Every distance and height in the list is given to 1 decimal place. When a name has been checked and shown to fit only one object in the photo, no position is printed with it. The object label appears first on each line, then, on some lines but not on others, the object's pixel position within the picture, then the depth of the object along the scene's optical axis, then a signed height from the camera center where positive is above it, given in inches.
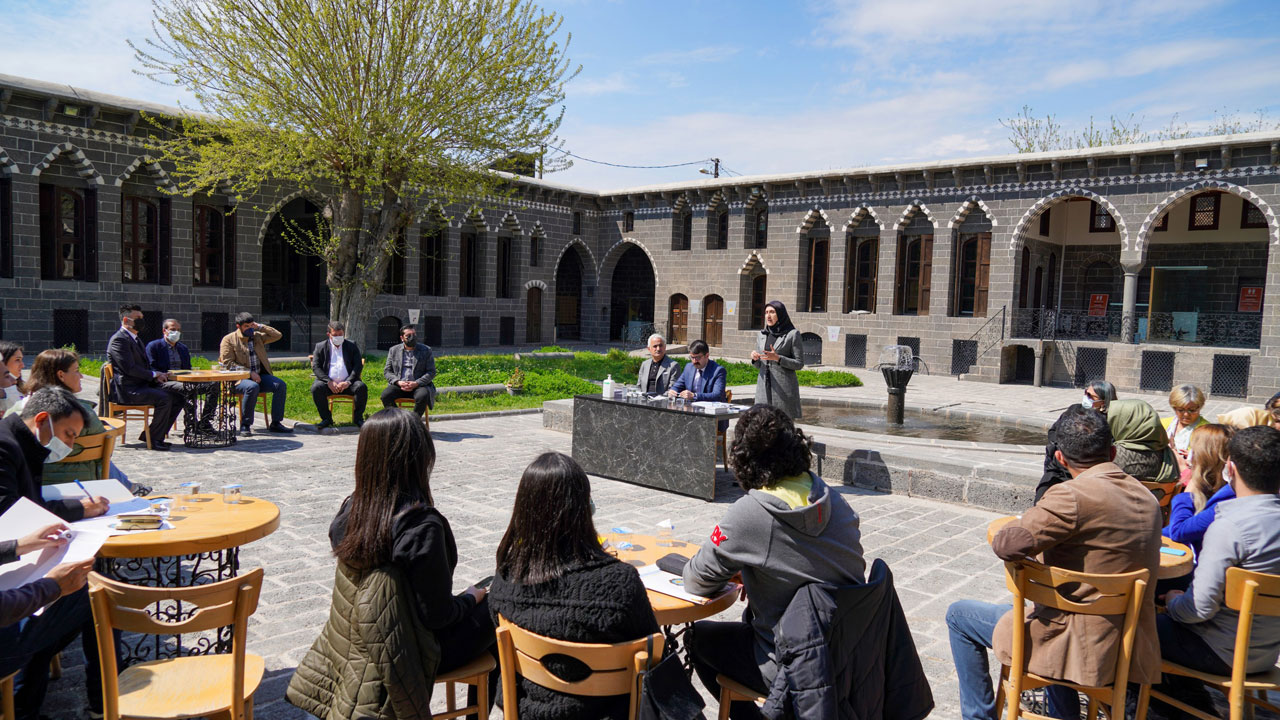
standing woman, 301.9 -17.6
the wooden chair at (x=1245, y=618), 119.6 -42.7
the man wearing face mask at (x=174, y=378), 353.7 -36.2
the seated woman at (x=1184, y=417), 226.7 -26.1
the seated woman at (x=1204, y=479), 157.5 -30.2
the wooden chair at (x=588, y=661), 98.0 -42.8
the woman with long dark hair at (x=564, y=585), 101.7 -34.8
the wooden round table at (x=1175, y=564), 135.9 -39.9
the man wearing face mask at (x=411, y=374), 403.2 -36.5
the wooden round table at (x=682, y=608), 115.9 -42.2
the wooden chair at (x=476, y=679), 120.3 -54.7
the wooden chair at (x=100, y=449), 172.6 -33.6
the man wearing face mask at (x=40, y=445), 130.9 -25.5
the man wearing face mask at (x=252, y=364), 389.4 -32.8
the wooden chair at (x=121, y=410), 339.9 -48.7
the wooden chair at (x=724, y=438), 318.7 -50.3
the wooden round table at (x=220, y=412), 352.2 -51.6
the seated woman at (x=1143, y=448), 220.1 -33.4
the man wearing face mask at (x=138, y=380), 337.4 -36.3
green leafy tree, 600.7 +151.3
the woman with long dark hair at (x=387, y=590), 108.0 -38.3
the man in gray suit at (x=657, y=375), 335.9 -27.0
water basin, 424.2 -60.7
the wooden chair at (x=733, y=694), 117.8 -55.1
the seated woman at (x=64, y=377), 177.0 -21.8
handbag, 97.6 -46.1
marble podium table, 296.5 -51.2
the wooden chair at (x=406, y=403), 405.5 -50.4
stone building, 716.0 +56.2
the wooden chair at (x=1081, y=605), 116.8 -40.8
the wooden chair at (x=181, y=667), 101.9 -50.3
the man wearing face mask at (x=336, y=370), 406.6 -35.5
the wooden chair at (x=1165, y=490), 220.4 -44.2
